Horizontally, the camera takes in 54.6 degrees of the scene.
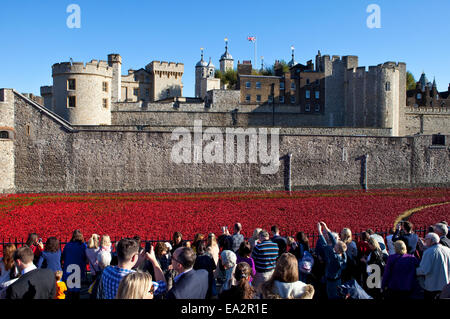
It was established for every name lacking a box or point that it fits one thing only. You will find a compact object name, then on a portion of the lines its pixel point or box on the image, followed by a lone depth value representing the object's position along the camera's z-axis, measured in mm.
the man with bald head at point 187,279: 6497
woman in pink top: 9055
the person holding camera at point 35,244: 10016
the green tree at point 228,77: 91531
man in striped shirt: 8781
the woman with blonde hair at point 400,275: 8609
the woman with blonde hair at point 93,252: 9898
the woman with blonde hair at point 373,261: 9562
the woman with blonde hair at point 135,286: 5652
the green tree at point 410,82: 91694
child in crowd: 8080
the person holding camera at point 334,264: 8961
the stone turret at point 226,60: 114931
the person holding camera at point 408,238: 10977
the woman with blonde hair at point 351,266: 9219
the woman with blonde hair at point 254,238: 11117
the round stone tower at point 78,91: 46594
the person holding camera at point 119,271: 6475
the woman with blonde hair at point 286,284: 6230
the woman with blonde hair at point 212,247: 9461
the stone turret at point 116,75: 65875
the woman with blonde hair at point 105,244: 9453
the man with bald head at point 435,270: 8492
